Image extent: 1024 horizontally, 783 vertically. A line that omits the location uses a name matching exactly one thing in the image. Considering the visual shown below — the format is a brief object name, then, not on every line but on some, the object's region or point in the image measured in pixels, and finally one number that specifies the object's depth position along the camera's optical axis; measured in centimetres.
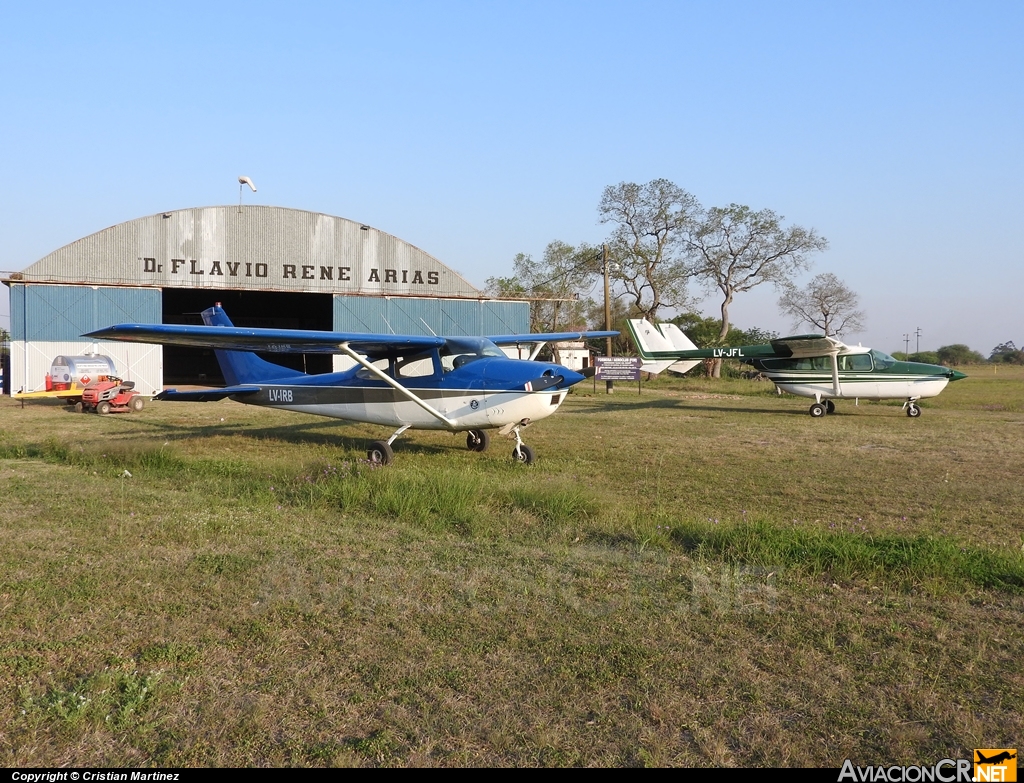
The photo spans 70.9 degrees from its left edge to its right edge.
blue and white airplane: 1005
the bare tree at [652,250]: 4703
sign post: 2662
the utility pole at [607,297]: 2947
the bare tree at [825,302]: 5959
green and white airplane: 1875
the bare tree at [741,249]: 4628
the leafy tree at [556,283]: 5525
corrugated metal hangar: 2595
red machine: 1895
